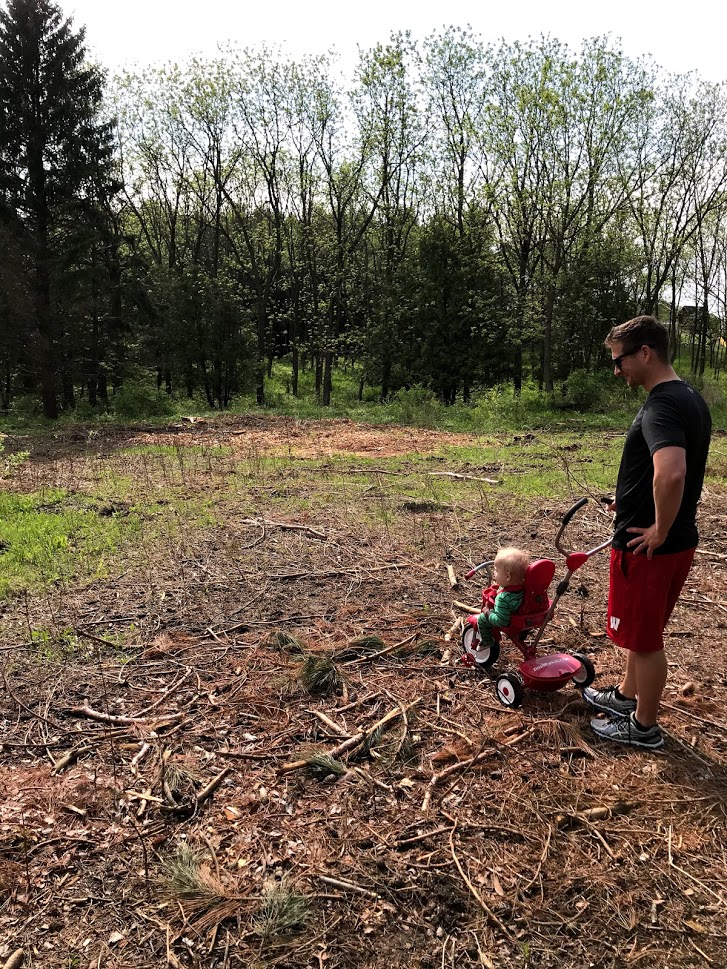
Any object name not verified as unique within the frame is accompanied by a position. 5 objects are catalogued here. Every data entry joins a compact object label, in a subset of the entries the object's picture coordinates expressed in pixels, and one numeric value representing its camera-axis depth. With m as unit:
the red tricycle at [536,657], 3.29
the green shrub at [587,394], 18.80
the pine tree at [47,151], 16.98
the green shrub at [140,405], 19.70
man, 2.59
